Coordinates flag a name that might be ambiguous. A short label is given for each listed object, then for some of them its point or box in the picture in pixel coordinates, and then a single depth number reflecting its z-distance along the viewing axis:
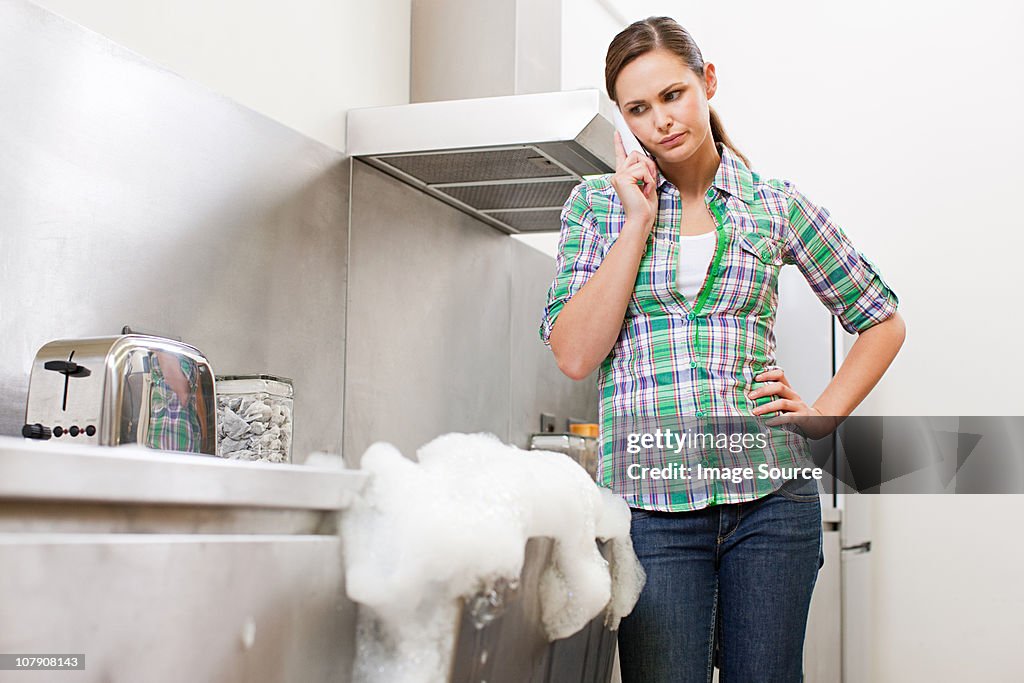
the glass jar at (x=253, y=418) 1.57
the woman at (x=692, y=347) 1.15
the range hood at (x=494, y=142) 2.03
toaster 1.21
